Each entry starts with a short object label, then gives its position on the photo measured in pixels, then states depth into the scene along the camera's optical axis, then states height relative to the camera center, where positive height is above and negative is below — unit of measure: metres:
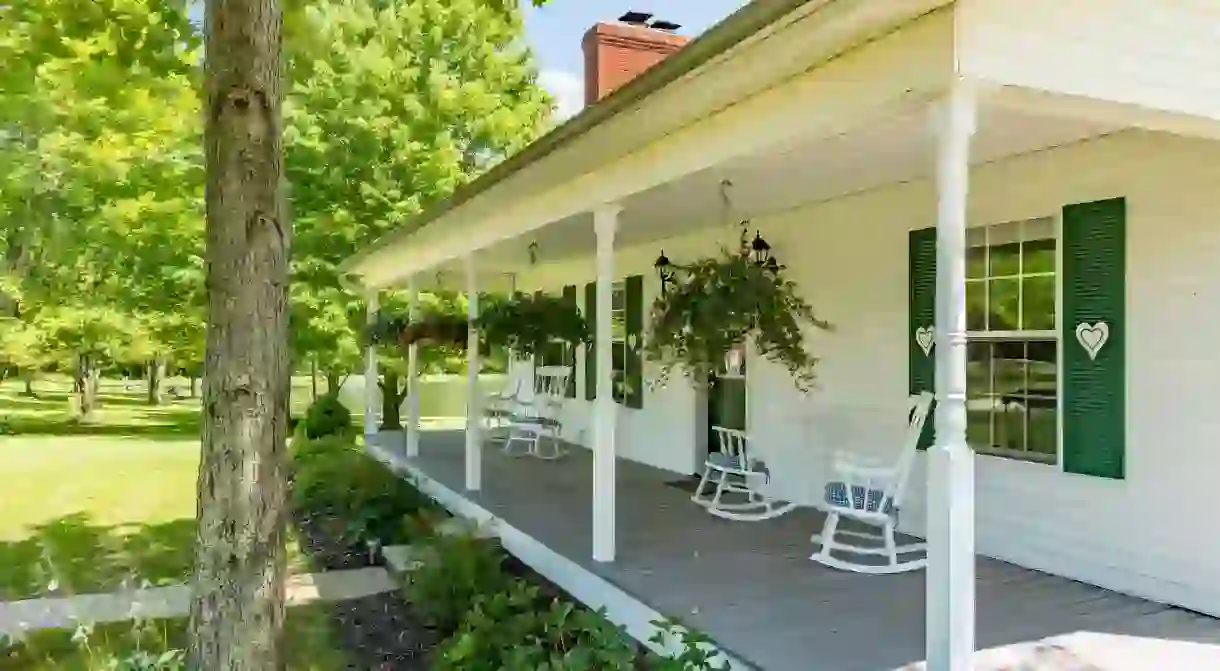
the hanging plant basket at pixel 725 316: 5.79 +0.23
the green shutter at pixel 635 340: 9.79 +0.10
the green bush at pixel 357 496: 7.75 -1.38
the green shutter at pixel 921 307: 5.80 +0.29
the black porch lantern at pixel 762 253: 6.72 +0.78
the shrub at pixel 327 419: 13.38 -1.06
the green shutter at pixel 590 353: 10.94 -0.04
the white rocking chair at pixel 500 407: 11.97 -0.81
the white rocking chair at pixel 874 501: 5.00 -0.84
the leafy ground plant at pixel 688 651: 3.54 -1.22
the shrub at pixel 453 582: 5.24 -1.37
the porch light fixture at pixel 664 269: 6.80 +0.66
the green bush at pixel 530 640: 3.89 -1.35
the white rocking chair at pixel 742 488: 6.56 -1.04
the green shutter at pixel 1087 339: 4.67 +0.06
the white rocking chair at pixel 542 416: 10.58 -0.83
